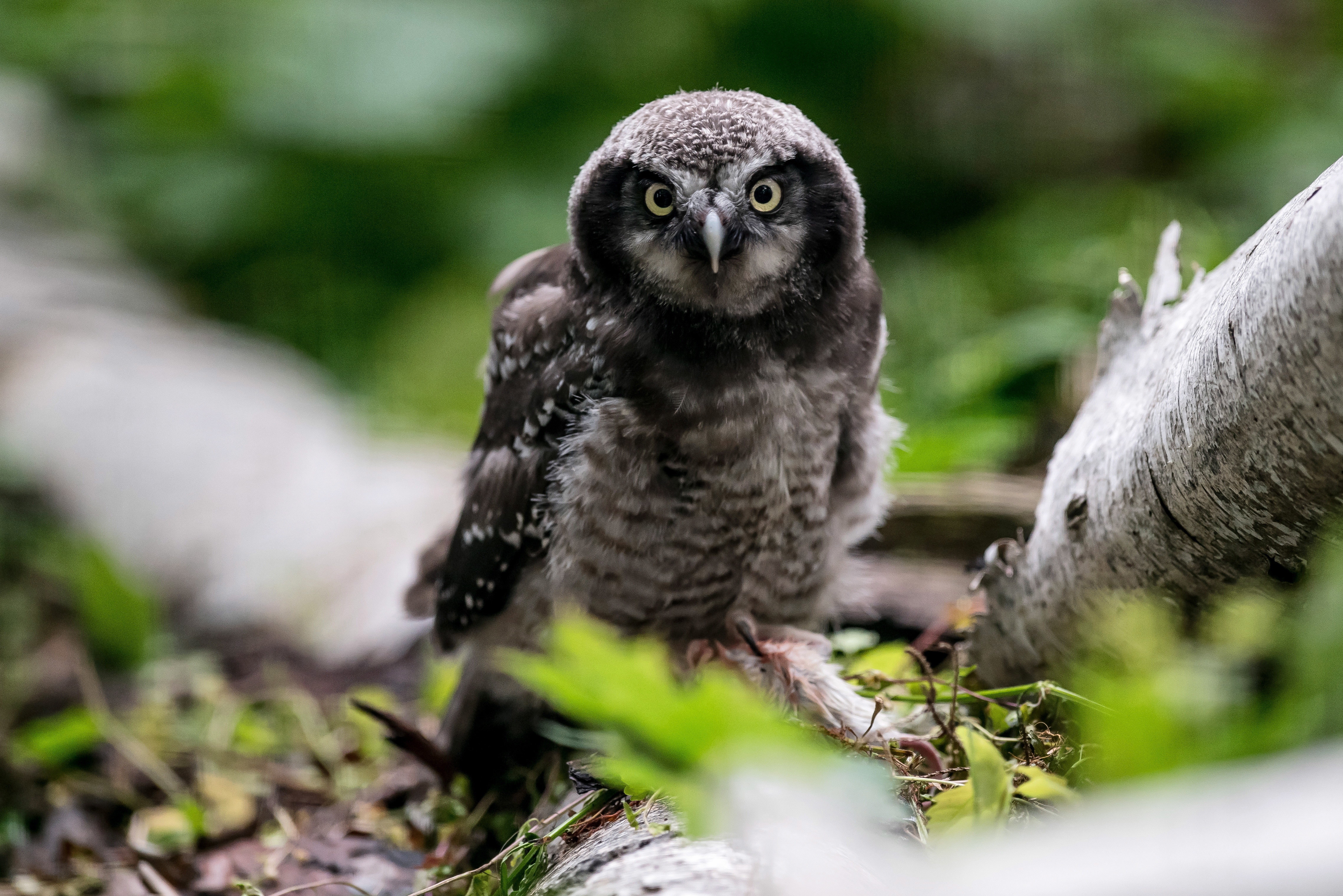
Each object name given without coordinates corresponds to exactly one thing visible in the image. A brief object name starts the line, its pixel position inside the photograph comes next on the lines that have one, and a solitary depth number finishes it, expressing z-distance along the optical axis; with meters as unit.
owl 4.87
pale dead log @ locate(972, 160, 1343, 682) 2.87
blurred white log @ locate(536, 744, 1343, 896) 1.73
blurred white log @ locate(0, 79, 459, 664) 9.51
